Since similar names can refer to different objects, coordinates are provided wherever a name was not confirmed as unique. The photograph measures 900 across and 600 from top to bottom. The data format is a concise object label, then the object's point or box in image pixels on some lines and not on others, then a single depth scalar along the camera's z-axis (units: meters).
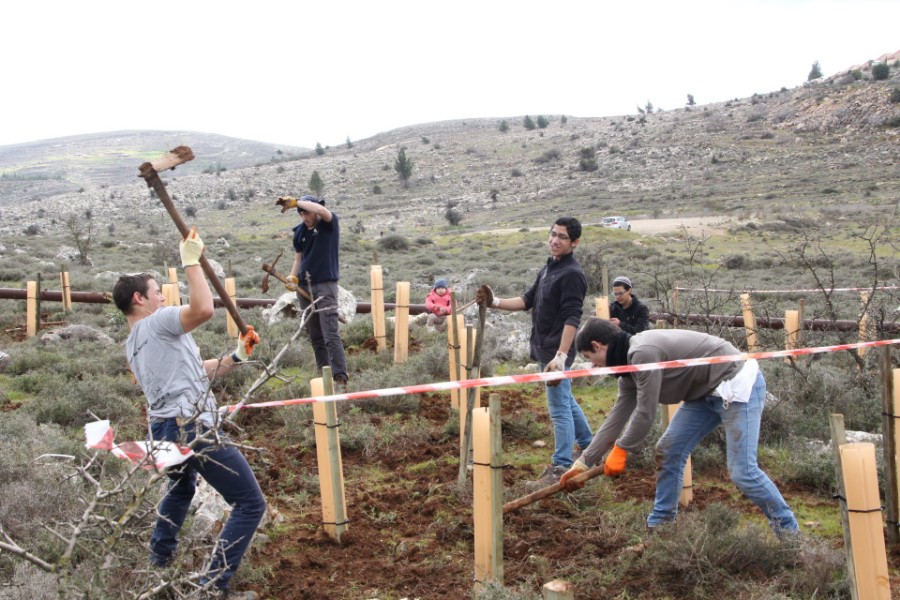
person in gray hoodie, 4.02
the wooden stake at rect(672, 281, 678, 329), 8.63
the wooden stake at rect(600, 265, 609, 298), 9.43
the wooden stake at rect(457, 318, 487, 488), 5.24
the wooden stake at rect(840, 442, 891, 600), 3.42
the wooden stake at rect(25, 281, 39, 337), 12.06
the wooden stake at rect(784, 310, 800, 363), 7.81
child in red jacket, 10.52
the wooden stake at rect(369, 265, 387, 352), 9.80
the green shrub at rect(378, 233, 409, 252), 28.86
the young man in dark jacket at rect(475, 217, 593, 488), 5.09
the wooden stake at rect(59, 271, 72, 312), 12.75
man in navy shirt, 7.17
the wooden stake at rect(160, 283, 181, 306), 9.42
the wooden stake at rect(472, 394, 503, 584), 3.74
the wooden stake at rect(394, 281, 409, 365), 9.44
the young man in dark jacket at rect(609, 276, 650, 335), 7.52
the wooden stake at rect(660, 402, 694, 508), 5.07
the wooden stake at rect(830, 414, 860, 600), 3.47
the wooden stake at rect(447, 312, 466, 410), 6.20
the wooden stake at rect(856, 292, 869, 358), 7.35
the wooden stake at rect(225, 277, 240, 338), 11.34
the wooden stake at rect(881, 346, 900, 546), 4.33
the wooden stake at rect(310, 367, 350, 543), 4.60
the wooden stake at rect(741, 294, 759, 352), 8.52
